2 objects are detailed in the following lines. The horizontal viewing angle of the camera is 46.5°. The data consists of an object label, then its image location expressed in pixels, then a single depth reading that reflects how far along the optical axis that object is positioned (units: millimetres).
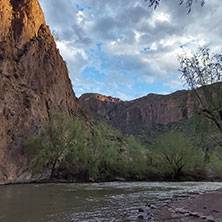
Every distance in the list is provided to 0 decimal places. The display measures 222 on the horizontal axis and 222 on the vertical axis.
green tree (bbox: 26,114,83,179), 27203
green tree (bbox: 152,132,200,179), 34125
